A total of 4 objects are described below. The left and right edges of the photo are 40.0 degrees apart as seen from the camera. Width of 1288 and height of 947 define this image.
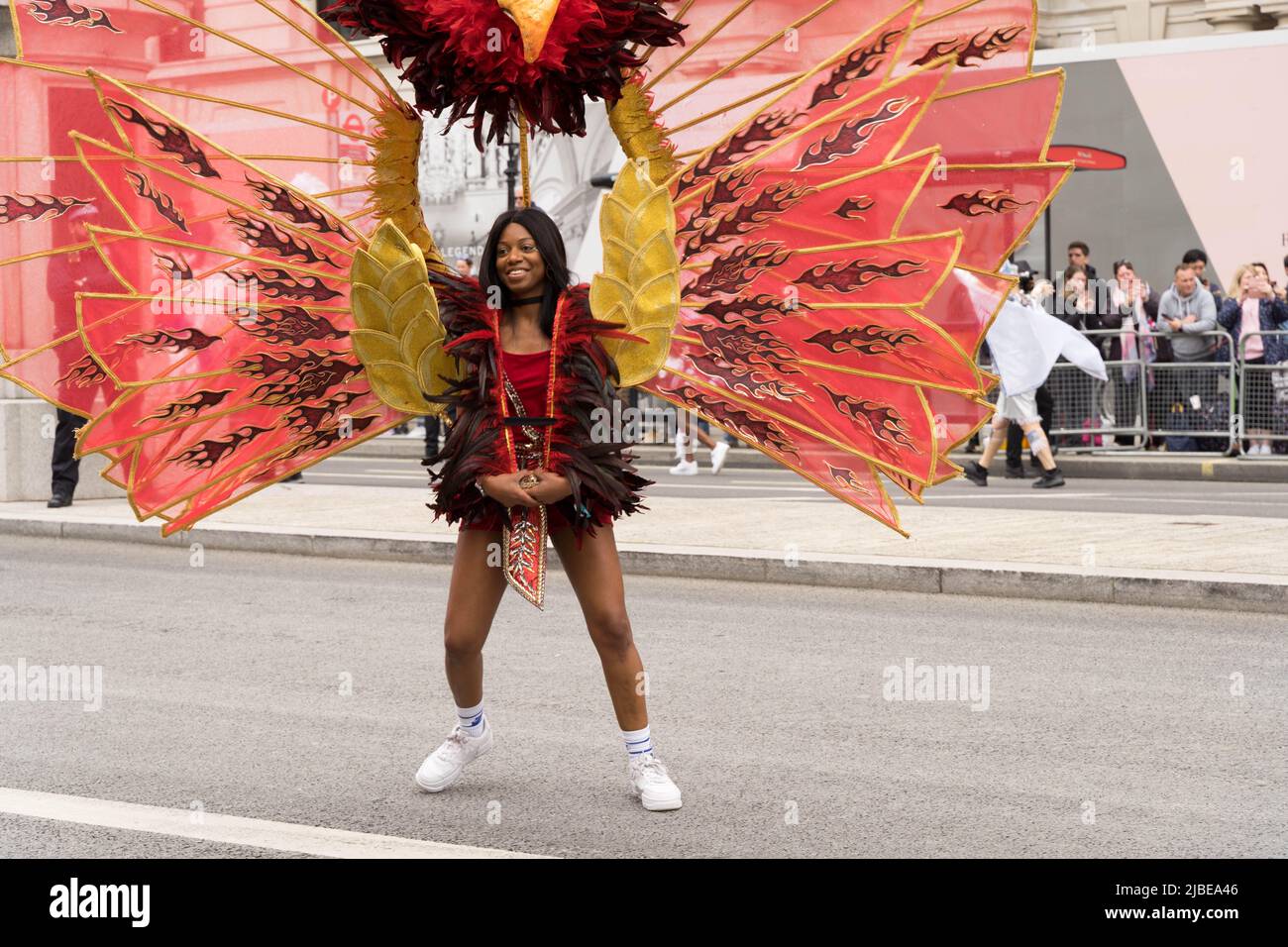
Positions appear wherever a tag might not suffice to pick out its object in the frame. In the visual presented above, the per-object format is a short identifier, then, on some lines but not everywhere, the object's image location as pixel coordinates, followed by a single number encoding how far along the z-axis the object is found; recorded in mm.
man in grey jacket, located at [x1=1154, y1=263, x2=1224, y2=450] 17812
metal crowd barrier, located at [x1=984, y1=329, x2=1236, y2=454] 17922
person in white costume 15758
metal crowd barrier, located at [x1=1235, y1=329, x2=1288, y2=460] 17484
